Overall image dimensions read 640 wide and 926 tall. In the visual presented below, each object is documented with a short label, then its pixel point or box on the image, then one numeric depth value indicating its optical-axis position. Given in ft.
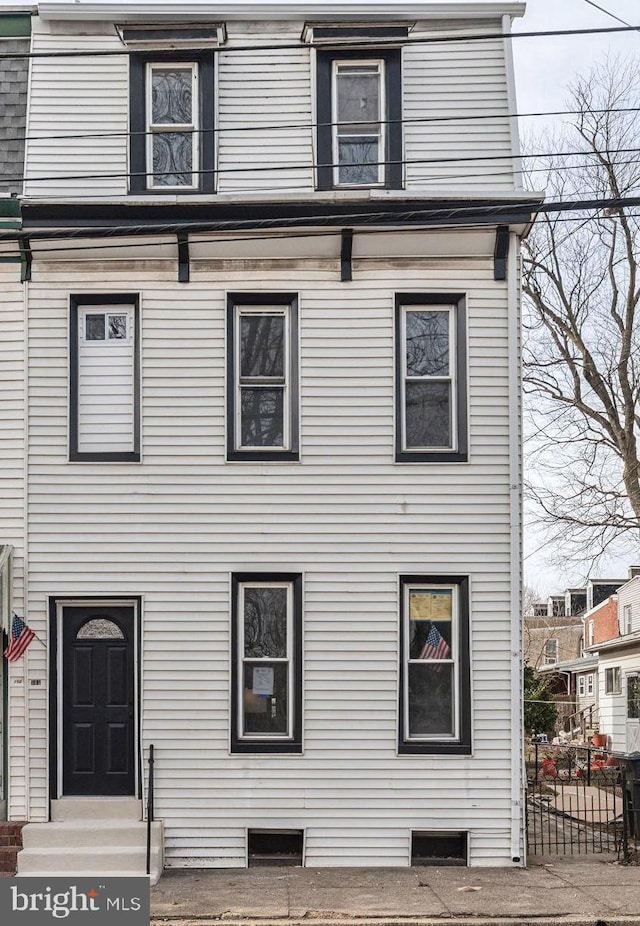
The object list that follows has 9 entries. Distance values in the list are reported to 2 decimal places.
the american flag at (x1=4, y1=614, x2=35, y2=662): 43.24
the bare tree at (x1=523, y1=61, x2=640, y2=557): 90.68
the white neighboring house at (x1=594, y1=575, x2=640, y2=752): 120.07
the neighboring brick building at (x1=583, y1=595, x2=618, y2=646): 169.78
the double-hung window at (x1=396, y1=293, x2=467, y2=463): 45.33
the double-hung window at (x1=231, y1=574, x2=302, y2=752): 43.88
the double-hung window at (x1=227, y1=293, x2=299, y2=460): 45.29
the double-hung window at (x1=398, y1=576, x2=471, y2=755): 44.04
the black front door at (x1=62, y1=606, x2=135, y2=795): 44.01
